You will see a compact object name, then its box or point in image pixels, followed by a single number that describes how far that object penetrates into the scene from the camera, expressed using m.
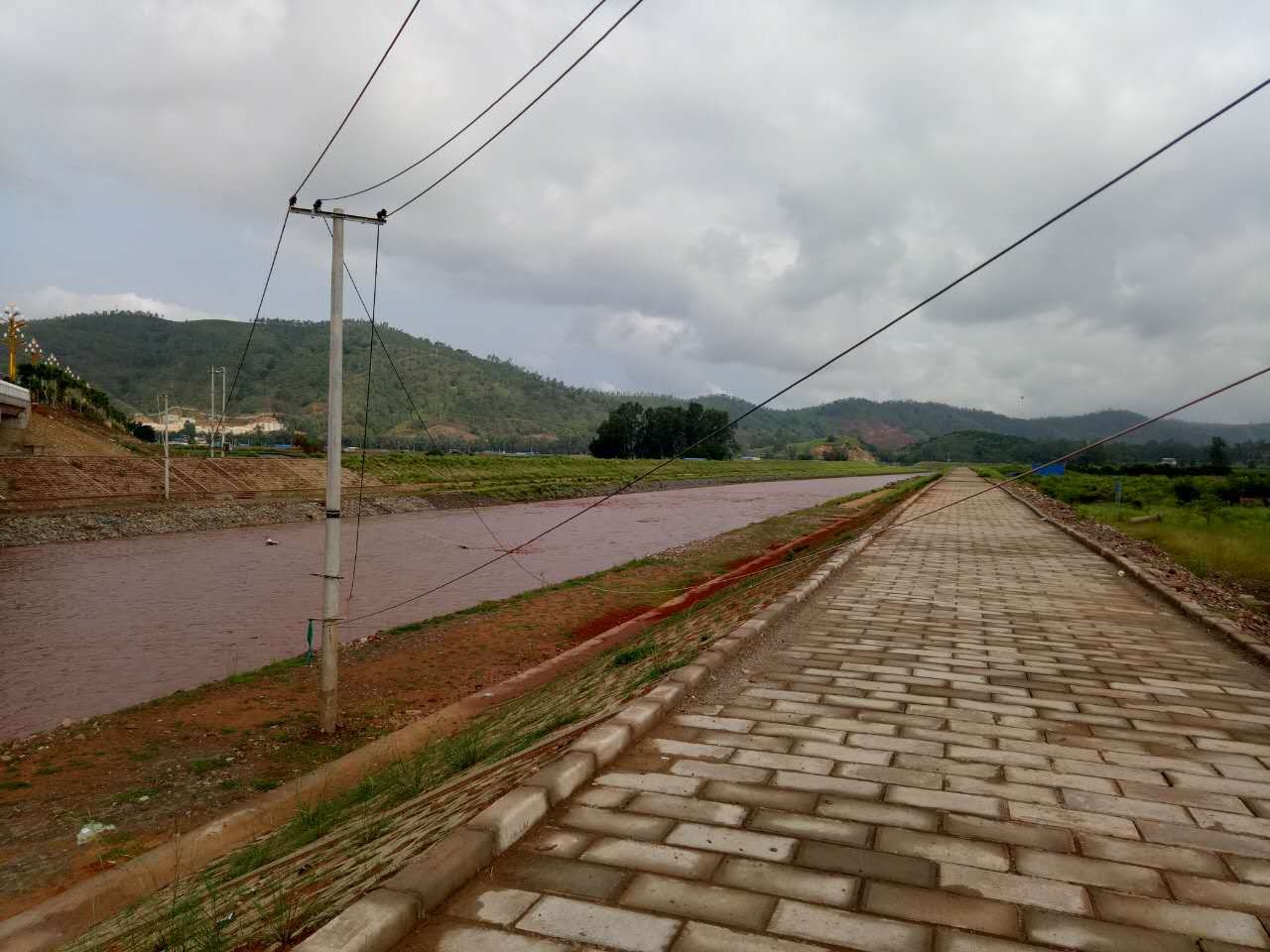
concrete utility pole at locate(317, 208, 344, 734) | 8.11
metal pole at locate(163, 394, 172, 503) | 31.99
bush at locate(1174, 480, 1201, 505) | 39.33
